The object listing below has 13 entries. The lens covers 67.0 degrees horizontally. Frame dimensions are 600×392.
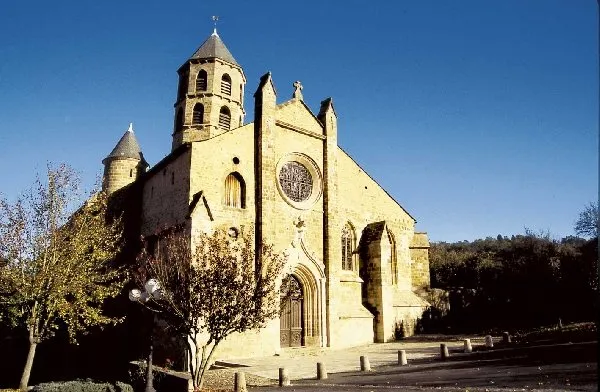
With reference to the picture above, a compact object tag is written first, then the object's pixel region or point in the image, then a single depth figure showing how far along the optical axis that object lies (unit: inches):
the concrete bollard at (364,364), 590.6
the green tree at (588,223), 1638.8
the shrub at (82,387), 510.6
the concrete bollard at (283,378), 519.5
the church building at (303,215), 813.2
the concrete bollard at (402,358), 617.9
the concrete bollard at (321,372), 553.9
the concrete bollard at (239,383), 485.6
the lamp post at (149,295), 468.8
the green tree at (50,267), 669.3
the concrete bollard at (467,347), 705.0
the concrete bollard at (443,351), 641.6
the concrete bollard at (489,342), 748.1
